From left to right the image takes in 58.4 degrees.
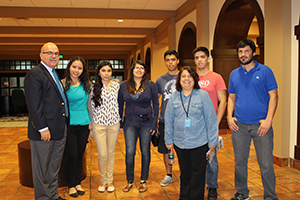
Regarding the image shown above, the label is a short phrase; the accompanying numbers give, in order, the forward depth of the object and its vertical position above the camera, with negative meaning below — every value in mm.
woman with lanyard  2474 -373
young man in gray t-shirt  3184 +72
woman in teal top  2984 -272
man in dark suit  2536 -279
